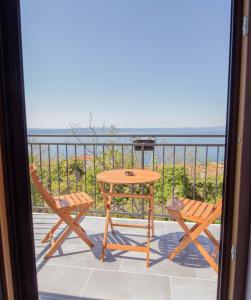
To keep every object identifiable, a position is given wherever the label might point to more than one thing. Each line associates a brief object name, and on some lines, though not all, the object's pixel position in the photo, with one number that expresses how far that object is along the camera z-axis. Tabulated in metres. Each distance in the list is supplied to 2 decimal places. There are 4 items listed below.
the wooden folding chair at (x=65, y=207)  2.21
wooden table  2.19
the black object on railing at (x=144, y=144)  3.11
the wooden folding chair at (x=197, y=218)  2.00
